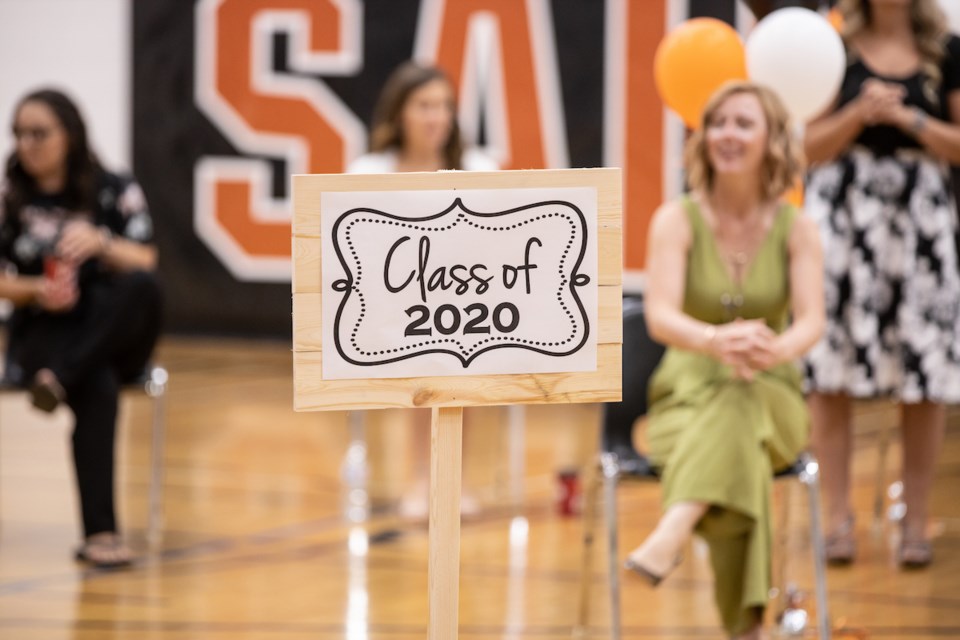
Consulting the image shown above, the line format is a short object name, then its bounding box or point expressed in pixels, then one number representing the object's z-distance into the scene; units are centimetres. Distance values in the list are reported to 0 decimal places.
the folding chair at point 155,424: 948
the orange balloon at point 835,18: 945
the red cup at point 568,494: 1039
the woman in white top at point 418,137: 1038
